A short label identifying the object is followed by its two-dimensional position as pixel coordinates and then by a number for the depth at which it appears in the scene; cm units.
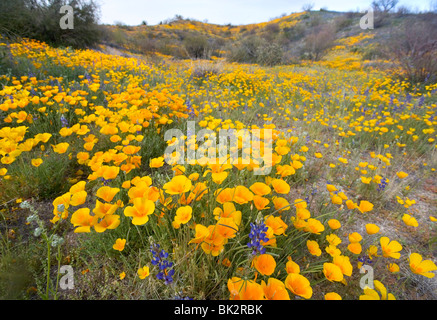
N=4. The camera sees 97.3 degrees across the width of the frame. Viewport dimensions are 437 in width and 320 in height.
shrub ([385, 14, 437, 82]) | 666
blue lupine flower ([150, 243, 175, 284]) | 94
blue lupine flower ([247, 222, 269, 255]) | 87
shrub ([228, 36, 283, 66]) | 1239
